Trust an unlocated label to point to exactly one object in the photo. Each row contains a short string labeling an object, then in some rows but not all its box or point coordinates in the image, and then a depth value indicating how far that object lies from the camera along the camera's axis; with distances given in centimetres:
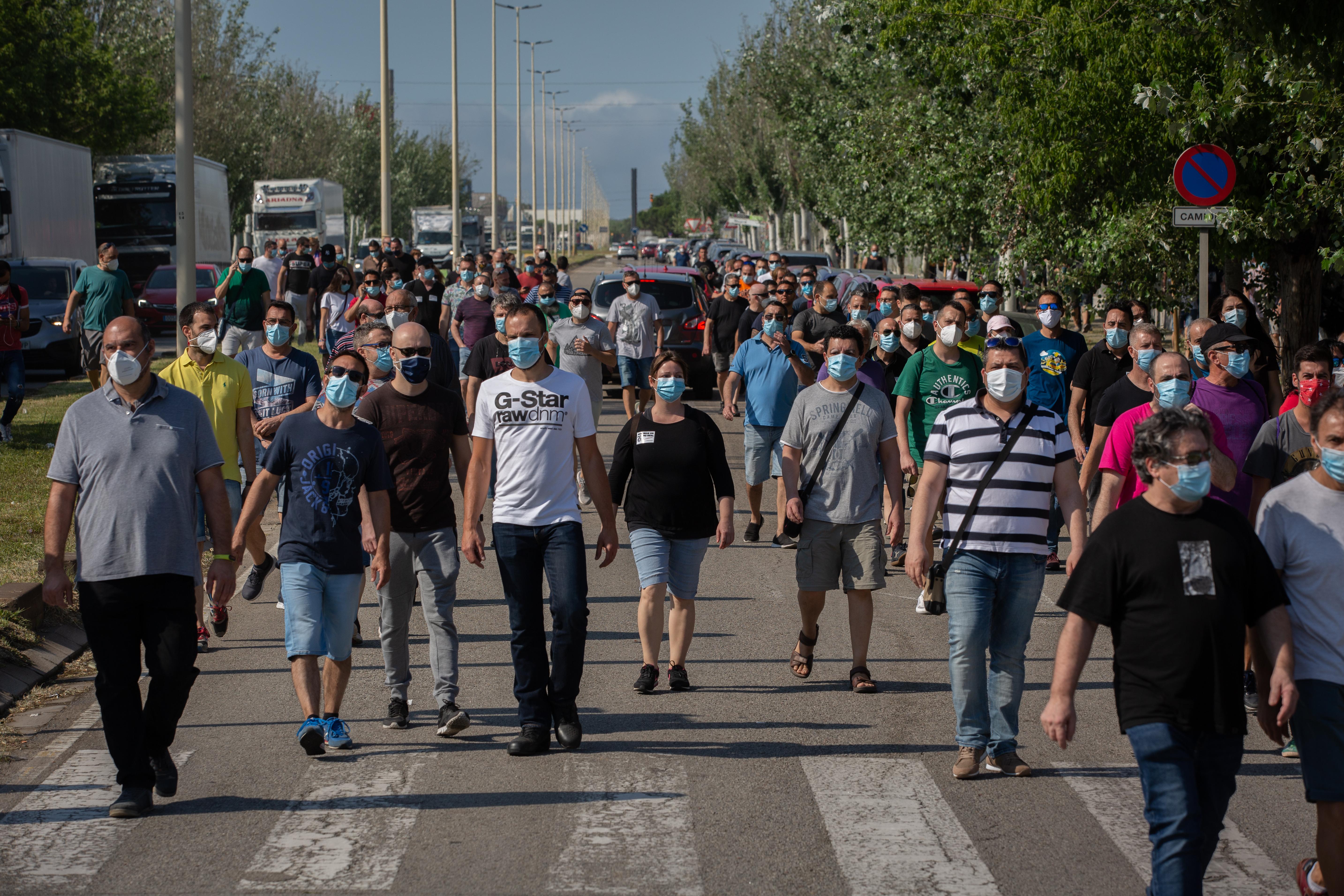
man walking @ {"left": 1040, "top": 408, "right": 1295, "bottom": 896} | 877
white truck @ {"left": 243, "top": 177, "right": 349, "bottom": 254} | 10031
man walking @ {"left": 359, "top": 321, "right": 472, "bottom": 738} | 1413
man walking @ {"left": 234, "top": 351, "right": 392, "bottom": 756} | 1305
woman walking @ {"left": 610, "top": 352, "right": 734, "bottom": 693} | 1529
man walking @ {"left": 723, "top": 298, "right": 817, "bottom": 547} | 2294
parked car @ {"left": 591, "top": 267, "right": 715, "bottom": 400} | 4394
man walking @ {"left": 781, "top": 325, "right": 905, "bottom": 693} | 1547
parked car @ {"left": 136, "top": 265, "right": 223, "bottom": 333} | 5950
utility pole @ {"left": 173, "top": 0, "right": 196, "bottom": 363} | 3312
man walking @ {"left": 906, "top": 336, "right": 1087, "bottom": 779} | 1255
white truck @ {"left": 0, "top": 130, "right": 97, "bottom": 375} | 4819
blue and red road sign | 2484
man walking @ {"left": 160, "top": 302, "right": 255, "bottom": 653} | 1647
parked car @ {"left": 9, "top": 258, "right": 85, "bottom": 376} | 4750
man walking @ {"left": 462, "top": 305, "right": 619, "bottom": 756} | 1357
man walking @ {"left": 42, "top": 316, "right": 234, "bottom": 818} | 1164
